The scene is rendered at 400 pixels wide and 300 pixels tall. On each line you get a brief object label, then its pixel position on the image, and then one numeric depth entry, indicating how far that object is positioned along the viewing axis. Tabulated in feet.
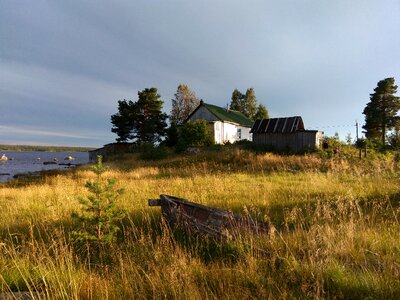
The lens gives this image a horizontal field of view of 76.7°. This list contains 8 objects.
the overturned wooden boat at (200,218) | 14.50
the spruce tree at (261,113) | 181.29
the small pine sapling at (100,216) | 13.46
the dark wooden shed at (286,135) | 87.92
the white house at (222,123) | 124.67
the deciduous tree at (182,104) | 171.01
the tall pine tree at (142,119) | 147.95
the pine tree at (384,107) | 128.16
